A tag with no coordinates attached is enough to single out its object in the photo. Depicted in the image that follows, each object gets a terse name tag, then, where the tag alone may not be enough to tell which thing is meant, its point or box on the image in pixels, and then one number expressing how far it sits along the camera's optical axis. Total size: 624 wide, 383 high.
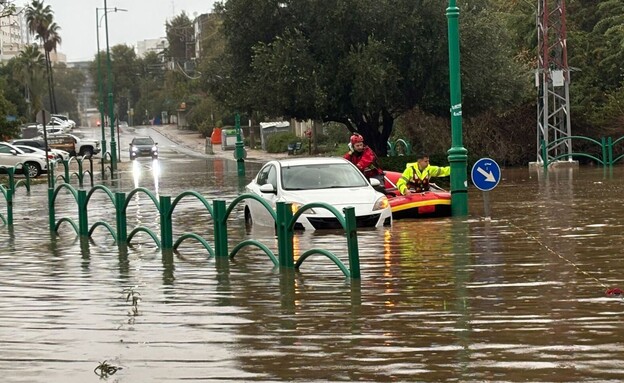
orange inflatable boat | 20.31
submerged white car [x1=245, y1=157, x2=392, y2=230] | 18.47
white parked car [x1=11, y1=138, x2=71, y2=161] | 58.44
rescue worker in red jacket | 21.97
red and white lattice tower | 39.97
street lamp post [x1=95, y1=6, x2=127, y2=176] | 66.48
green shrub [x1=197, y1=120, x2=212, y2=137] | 105.19
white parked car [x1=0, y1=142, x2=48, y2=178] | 49.34
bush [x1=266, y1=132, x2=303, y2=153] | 74.77
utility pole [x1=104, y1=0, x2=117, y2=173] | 70.81
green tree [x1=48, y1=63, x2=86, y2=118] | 194.88
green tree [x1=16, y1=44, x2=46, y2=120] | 123.81
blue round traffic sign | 18.75
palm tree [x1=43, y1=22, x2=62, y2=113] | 131.75
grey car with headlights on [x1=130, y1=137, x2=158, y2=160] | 72.50
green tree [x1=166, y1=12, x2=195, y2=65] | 167.25
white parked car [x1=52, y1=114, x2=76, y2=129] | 128.75
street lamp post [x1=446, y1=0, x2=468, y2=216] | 19.91
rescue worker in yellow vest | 21.02
